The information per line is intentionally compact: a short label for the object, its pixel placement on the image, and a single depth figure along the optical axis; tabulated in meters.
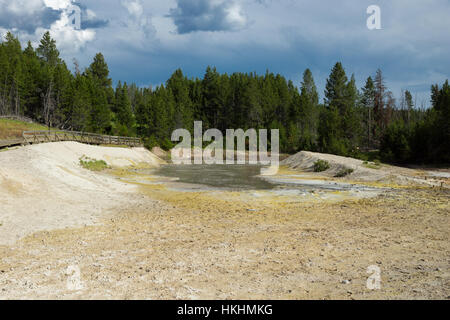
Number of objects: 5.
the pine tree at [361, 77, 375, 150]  78.96
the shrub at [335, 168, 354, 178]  30.21
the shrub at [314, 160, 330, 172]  35.25
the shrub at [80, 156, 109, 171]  32.10
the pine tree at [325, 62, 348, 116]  77.75
